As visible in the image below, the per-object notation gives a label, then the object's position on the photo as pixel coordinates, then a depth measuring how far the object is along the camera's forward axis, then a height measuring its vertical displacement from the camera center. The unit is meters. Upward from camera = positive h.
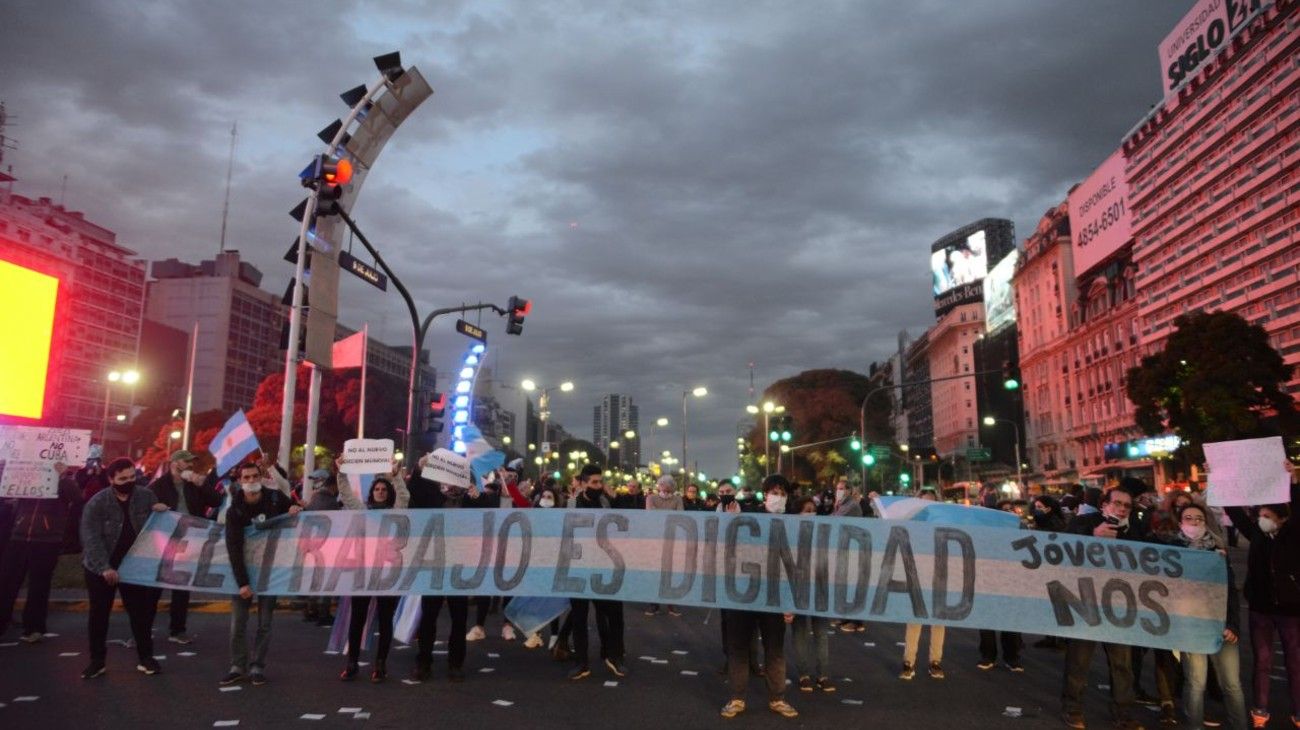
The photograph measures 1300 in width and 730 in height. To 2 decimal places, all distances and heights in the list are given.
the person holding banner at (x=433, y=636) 8.18 -1.57
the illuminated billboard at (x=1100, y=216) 77.25 +27.65
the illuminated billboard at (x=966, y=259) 124.69 +37.41
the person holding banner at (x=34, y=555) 9.75 -0.94
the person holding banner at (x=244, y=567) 7.95 -0.87
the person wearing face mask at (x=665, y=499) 13.95 -0.22
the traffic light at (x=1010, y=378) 23.39 +3.33
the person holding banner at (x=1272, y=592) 6.79 -0.83
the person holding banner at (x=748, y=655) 7.10 -1.51
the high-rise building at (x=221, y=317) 101.56 +21.19
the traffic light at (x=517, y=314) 20.55 +4.37
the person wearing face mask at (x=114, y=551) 8.02 -0.73
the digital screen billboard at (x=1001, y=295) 106.49 +26.79
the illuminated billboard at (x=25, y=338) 14.78 +2.66
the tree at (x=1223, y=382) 39.84 +5.61
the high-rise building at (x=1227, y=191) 54.88 +23.49
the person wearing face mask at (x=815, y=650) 8.17 -1.66
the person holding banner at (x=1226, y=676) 6.61 -1.53
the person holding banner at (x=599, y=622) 8.49 -1.47
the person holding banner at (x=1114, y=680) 6.90 -1.63
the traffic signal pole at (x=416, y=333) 16.64 +3.41
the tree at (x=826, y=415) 78.00 +7.54
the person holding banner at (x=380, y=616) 8.11 -1.37
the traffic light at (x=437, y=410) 19.45 +1.77
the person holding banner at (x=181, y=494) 10.12 -0.18
